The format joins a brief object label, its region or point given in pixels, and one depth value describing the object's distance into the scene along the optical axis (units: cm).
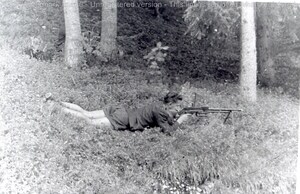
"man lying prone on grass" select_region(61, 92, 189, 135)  749
